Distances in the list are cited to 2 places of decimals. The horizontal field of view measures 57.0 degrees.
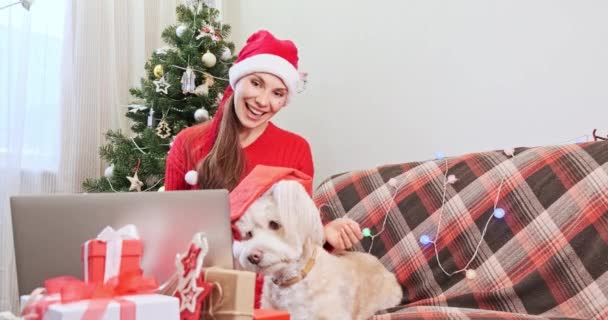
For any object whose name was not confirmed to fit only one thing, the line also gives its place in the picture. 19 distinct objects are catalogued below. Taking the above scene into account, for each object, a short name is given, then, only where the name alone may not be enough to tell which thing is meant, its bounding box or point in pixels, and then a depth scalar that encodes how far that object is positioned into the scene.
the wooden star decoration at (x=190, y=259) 0.70
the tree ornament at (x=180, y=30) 2.48
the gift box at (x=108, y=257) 0.68
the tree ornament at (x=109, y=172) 2.44
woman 1.43
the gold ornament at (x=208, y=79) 2.47
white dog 1.05
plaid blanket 1.48
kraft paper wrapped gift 0.73
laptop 0.71
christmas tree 2.42
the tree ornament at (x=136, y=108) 2.51
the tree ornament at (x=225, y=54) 2.52
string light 1.63
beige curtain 2.43
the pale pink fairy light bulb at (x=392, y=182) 1.88
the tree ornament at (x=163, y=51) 2.51
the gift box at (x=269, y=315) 0.80
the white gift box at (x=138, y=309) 0.62
